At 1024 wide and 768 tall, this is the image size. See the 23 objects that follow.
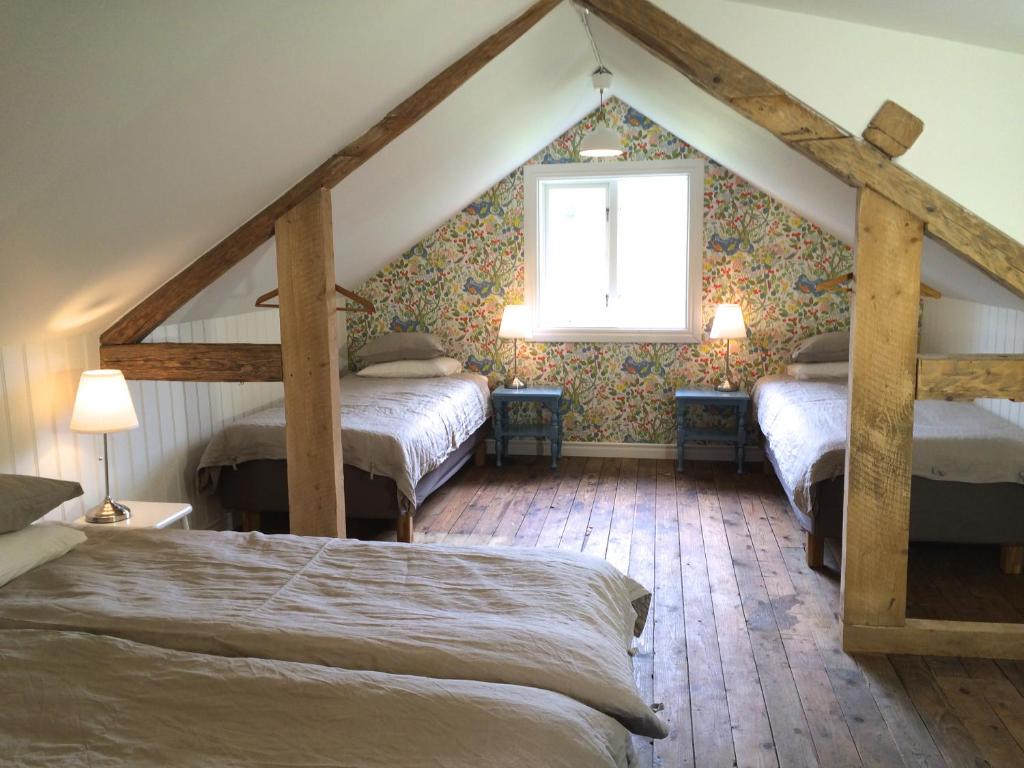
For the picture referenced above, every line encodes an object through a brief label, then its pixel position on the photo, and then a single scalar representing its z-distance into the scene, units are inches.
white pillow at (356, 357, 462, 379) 217.6
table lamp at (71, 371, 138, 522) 114.6
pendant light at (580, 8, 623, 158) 168.4
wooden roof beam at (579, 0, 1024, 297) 105.3
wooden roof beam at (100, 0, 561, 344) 124.2
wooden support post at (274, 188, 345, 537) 124.9
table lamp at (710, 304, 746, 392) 212.8
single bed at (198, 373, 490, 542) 154.3
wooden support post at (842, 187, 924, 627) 107.9
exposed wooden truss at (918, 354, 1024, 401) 107.2
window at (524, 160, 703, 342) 224.7
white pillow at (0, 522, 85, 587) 85.2
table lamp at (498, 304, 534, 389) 222.8
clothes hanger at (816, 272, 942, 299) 123.5
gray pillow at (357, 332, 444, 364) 223.8
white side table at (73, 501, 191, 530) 117.9
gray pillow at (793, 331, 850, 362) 207.9
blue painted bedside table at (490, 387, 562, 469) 219.8
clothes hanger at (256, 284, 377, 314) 136.3
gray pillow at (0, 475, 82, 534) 87.4
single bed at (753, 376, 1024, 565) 135.5
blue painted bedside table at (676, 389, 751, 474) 210.7
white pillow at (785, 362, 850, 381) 203.9
